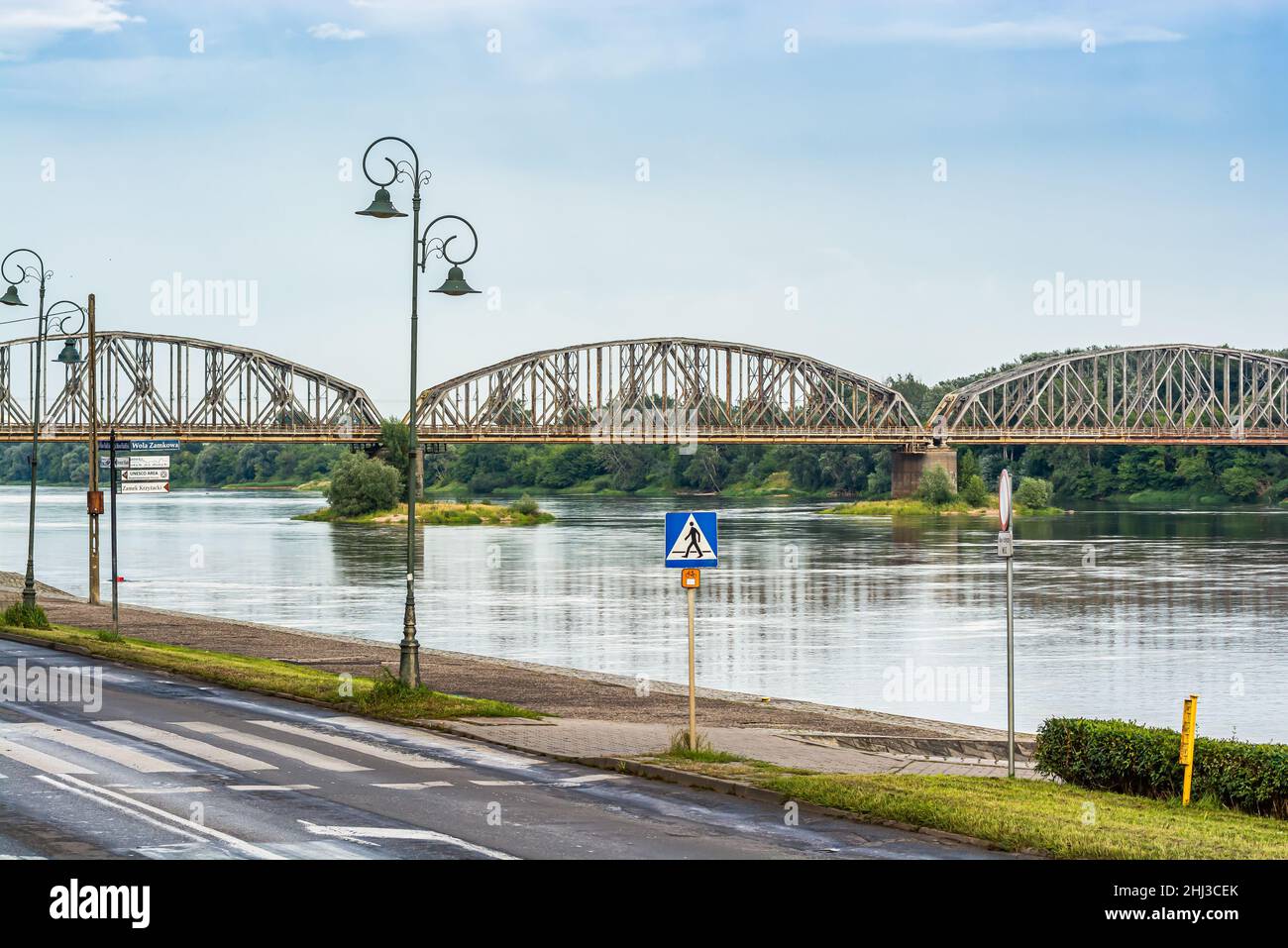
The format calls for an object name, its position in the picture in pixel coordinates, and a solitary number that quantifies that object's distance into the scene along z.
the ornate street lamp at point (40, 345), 37.94
